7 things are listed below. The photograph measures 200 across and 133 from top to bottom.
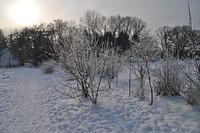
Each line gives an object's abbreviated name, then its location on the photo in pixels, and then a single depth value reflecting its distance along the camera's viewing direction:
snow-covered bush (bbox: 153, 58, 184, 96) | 5.75
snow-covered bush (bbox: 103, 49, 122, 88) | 10.24
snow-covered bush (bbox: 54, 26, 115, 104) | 5.53
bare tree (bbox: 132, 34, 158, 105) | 5.58
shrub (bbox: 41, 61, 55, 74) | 17.25
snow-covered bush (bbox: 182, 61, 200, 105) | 3.88
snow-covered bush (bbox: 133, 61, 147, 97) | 6.18
